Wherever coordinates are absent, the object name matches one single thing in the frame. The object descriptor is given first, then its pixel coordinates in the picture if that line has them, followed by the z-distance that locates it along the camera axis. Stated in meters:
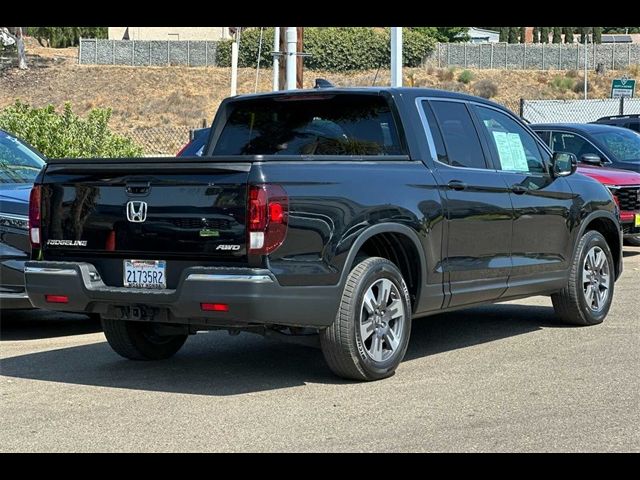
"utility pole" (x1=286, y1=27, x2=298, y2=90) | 20.34
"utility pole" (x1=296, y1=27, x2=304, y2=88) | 20.94
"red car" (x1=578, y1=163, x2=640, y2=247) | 14.96
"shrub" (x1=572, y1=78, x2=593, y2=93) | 66.62
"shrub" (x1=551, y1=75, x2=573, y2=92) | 67.06
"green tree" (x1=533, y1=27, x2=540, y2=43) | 92.81
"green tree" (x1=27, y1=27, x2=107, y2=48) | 82.56
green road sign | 31.48
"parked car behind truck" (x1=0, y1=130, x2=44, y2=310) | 9.69
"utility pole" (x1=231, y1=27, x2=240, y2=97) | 27.34
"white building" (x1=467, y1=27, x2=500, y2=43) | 104.25
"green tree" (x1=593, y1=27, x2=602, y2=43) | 80.56
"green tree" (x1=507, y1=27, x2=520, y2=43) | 89.31
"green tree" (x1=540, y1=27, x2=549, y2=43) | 92.00
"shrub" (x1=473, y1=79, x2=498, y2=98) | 64.71
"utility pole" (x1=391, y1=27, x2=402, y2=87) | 20.39
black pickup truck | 7.11
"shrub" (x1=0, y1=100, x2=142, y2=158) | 17.91
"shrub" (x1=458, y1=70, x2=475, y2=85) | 67.44
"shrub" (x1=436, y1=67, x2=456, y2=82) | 68.19
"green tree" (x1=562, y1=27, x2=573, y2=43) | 90.81
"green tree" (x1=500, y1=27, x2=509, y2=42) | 92.90
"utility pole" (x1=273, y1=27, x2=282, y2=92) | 21.64
